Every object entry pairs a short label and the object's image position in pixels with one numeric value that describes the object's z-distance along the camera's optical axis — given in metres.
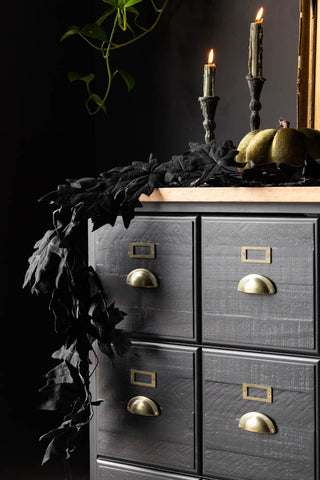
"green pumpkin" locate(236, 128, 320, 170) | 2.47
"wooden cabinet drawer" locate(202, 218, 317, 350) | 2.35
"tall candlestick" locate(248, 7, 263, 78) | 2.63
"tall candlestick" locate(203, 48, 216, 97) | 2.71
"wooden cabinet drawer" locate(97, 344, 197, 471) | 2.49
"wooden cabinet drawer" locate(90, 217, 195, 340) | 2.47
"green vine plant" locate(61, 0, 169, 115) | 3.05
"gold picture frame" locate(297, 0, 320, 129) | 2.84
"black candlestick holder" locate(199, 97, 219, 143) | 2.71
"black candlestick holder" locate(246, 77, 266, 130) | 2.64
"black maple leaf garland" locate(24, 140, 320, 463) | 2.43
